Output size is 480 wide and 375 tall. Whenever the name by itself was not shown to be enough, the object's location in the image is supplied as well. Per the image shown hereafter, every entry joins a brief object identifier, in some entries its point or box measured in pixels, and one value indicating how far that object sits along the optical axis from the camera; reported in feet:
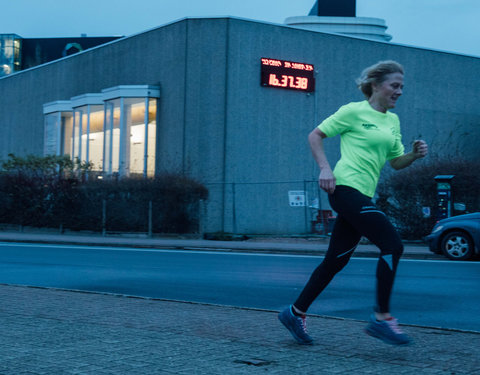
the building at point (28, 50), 234.38
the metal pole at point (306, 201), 86.40
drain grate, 14.24
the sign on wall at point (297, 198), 85.56
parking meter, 61.21
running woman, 15.67
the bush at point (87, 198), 81.82
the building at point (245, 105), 91.71
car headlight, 50.17
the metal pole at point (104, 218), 84.43
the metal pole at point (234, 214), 90.17
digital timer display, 93.45
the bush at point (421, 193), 65.05
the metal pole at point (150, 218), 81.20
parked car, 48.16
